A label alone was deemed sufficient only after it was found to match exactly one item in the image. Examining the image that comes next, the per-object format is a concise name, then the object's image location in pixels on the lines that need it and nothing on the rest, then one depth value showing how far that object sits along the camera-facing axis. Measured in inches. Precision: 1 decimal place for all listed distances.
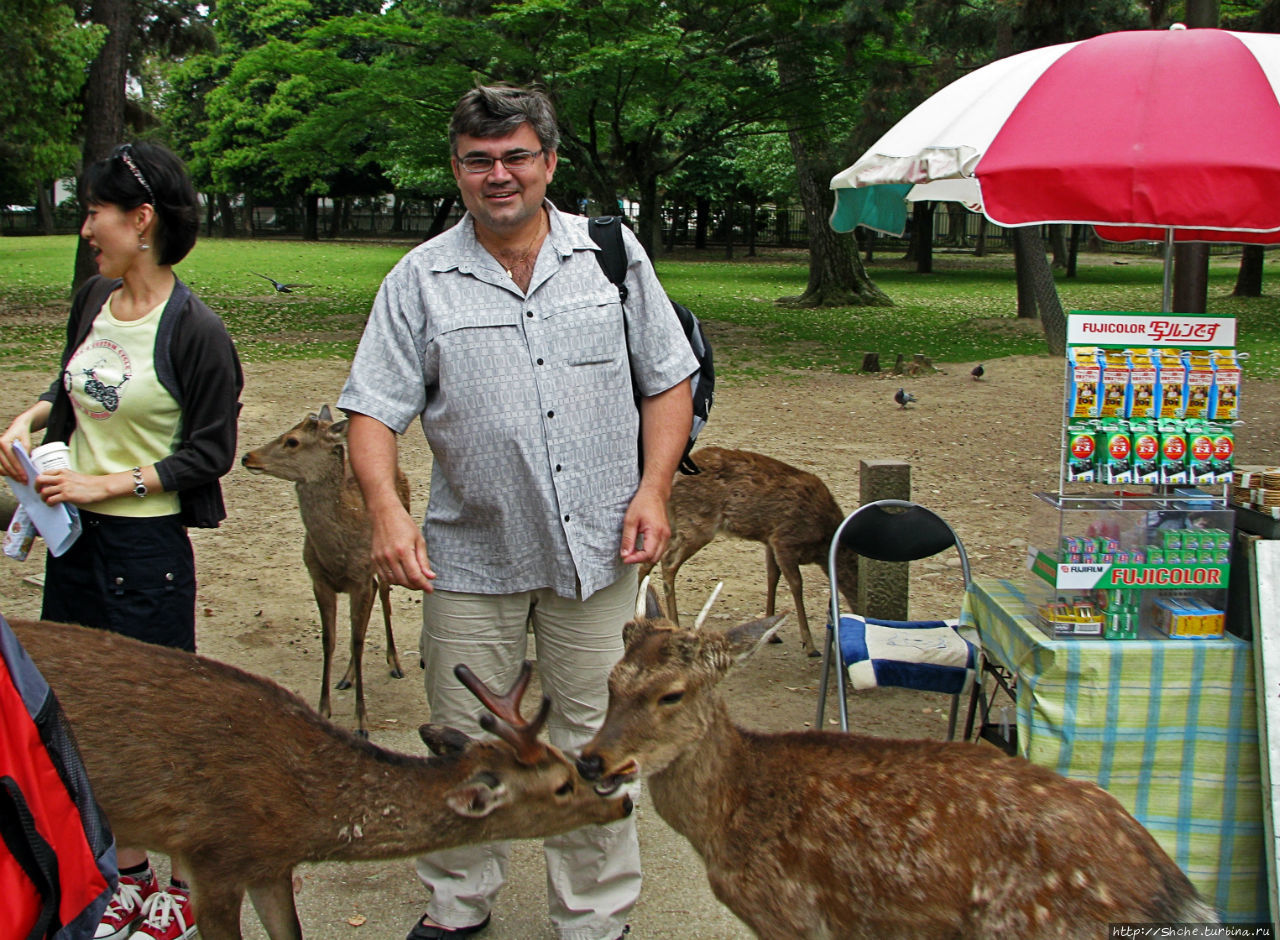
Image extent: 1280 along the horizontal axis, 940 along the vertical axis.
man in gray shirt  117.3
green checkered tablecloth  137.1
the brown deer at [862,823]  102.6
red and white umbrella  129.8
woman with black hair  123.6
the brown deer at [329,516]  203.9
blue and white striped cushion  162.2
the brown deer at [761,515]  245.1
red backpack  71.2
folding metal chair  162.7
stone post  222.7
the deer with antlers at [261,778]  111.5
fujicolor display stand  139.7
